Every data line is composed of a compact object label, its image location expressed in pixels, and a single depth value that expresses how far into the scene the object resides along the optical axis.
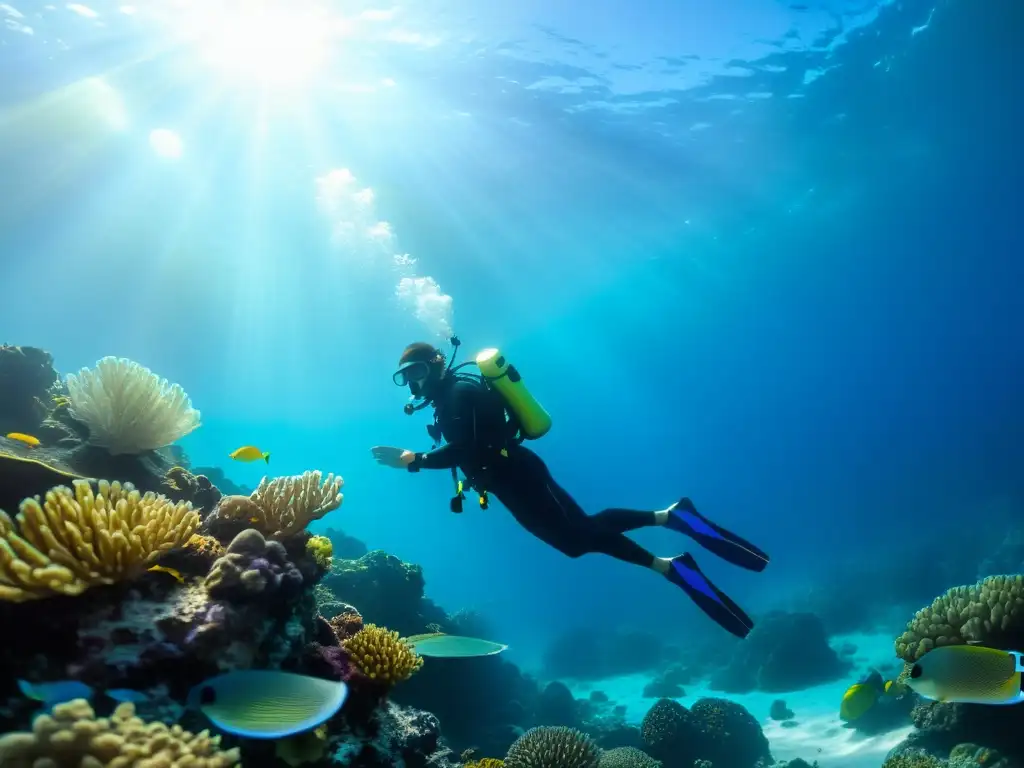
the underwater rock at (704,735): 10.21
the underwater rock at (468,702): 10.05
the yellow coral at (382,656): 4.25
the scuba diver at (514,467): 6.25
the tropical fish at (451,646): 4.14
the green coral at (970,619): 5.45
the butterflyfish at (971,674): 3.19
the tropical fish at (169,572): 3.37
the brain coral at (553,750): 6.09
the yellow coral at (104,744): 1.98
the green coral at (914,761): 5.51
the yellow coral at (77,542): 2.73
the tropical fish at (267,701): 2.21
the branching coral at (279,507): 4.42
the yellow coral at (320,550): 4.49
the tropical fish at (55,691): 2.38
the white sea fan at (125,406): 5.14
